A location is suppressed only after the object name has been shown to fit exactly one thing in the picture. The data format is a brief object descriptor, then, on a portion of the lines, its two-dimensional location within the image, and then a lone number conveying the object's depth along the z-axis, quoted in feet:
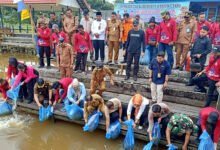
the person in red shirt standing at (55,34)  27.19
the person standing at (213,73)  14.58
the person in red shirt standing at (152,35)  21.09
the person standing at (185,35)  19.89
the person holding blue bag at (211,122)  12.36
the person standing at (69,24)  23.97
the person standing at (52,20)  28.84
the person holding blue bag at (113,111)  15.74
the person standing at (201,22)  22.62
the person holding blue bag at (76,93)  18.06
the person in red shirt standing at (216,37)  23.29
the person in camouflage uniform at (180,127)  13.64
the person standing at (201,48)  17.20
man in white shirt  22.81
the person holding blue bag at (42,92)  18.71
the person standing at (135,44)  19.36
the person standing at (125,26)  23.23
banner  29.96
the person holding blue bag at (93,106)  16.55
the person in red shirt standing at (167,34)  19.22
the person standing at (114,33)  22.40
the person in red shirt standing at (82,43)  22.31
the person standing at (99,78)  18.24
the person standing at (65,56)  21.34
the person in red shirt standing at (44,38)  23.84
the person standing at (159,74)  16.25
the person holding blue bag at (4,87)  20.49
